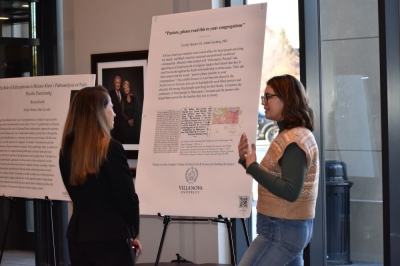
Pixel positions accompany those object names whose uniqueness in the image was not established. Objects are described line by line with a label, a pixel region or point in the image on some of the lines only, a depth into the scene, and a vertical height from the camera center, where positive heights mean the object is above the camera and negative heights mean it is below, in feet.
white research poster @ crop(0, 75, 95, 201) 14.80 +0.21
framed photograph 16.76 +1.31
